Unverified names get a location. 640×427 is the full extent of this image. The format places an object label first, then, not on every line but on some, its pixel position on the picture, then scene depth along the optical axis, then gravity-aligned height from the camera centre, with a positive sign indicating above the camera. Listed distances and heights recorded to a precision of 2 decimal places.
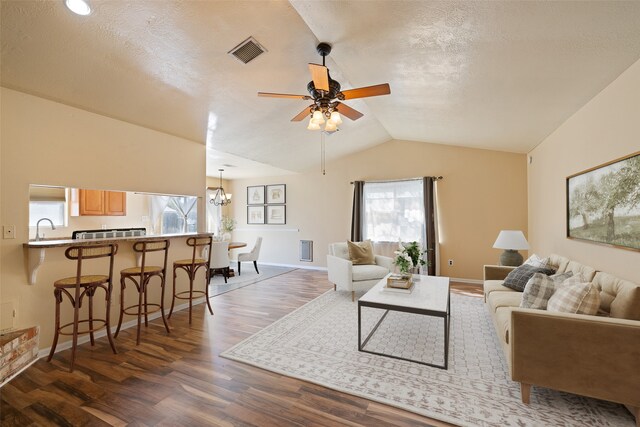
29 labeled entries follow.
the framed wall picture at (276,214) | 7.28 +0.09
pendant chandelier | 6.93 +0.48
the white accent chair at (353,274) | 4.20 -0.89
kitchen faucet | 2.71 -0.12
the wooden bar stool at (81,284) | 2.43 -0.60
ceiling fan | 2.31 +1.09
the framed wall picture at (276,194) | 7.27 +0.63
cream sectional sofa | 1.67 -0.86
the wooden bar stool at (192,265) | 3.58 -0.62
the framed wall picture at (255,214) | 7.64 +0.08
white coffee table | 2.42 -0.83
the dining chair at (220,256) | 5.42 -0.78
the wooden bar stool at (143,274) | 3.01 -0.64
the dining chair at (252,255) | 6.22 -0.85
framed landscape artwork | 2.11 +0.11
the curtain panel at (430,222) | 5.41 -0.10
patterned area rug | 1.81 -1.29
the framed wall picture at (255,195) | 7.64 +0.63
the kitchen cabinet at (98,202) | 3.05 +0.18
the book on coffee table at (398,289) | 3.00 -0.81
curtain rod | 5.47 +0.78
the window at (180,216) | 3.88 +0.03
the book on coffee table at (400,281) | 3.08 -0.74
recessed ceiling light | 1.73 +1.36
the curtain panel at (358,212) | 6.09 +0.11
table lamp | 3.89 -0.41
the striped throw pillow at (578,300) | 1.88 -0.59
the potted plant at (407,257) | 3.37 -0.50
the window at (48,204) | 2.61 +0.14
